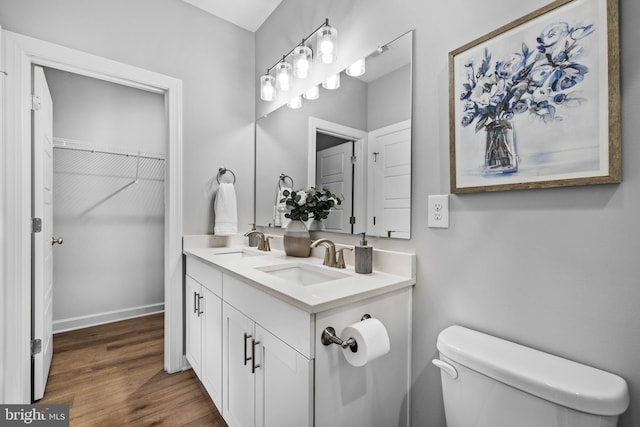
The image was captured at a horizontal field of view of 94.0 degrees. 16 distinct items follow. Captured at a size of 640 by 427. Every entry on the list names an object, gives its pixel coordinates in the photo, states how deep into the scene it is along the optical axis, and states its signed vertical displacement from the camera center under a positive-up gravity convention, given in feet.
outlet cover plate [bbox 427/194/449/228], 3.62 +0.03
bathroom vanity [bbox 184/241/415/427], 3.02 -1.58
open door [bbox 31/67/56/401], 5.32 -0.47
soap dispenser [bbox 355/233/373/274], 4.15 -0.64
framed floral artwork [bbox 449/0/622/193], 2.50 +1.08
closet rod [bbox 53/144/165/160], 8.36 +1.82
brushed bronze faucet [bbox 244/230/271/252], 6.59 -0.70
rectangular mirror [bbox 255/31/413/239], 4.14 +1.14
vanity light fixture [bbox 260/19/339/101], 5.10 +2.96
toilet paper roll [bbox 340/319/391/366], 2.83 -1.24
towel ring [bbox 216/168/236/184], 7.13 +0.97
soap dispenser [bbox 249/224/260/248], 7.14 -0.66
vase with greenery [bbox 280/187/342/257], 5.37 -0.02
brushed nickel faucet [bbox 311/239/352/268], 4.60 -0.67
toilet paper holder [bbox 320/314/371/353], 2.93 -1.27
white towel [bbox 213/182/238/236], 6.89 +0.03
